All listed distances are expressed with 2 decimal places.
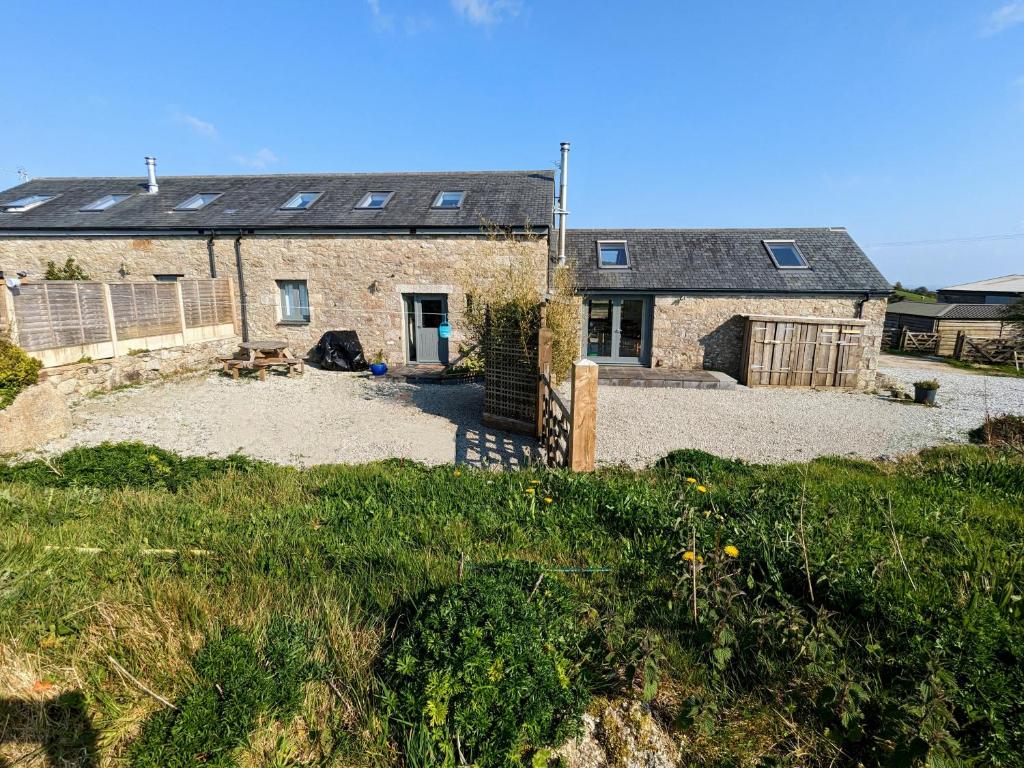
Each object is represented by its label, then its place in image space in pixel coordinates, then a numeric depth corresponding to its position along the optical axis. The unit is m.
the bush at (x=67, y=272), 13.17
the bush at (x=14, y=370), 7.24
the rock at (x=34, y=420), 6.43
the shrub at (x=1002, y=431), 7.07
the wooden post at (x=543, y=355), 7.27
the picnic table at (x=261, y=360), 11.78
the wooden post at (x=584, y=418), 5.04
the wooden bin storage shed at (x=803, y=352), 12.17
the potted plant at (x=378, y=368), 12.62
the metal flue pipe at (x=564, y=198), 14.75
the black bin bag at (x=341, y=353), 13.03
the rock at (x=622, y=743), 1.83
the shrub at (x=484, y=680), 1.75
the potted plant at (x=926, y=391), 10.46
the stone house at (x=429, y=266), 12.91
